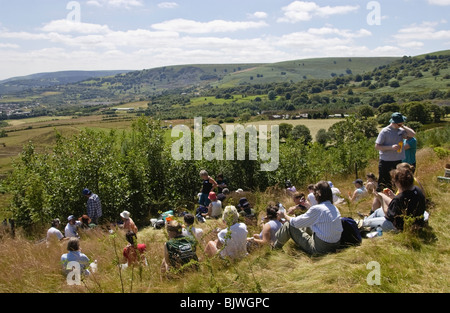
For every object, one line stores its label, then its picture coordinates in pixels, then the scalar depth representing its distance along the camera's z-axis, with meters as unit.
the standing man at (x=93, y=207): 9.77
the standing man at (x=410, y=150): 7.07
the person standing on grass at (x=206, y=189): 10.60
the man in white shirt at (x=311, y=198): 8.01
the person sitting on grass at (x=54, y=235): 7.87
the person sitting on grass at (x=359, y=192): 8.23
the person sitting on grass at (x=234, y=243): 5.28
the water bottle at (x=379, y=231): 5.21
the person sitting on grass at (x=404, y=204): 4.92
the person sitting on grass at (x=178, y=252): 4.85
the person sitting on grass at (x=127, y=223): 7.92
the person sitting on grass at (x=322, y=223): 4.86
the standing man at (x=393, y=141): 6.68
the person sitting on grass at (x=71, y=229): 8.37
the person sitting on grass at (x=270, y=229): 5.71
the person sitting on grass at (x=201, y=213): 9.19
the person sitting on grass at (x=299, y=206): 7.11
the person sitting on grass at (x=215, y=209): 9.28
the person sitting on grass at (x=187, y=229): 5.66
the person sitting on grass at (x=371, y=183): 8.15
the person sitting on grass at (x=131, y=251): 5.52
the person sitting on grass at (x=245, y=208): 7.82
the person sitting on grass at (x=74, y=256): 5.37
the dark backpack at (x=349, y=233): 5.07
